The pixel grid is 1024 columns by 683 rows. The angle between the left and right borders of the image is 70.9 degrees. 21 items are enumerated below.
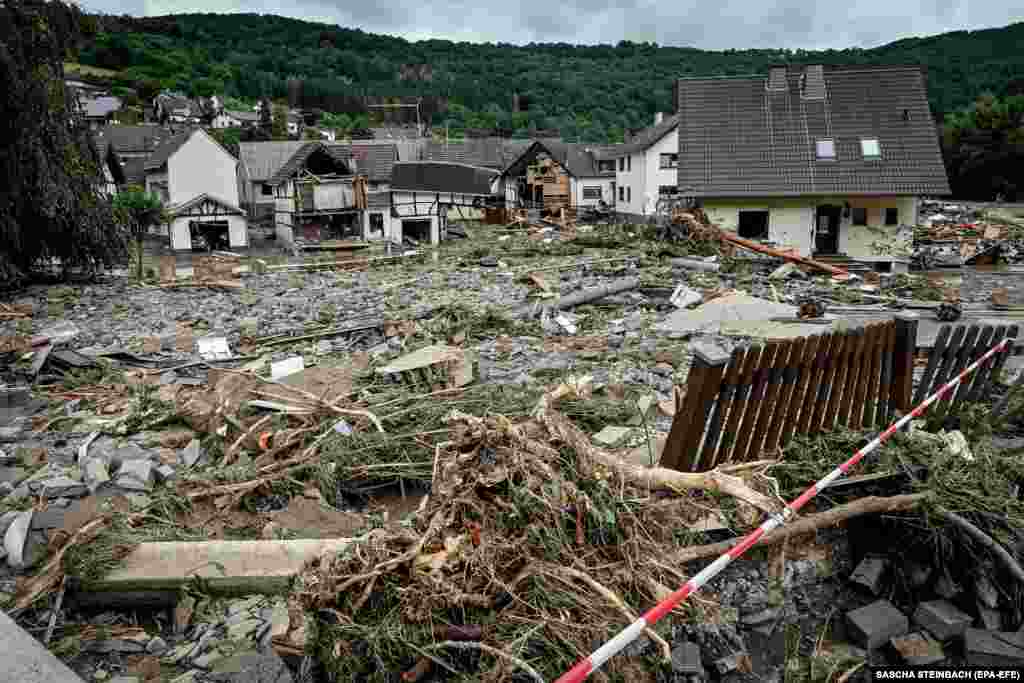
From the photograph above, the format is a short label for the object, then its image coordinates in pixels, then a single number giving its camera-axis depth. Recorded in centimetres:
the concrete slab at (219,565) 441
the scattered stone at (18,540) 472
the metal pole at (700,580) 258
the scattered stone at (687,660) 319
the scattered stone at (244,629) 405
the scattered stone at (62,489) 588
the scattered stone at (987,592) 358
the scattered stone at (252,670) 338
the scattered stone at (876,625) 354
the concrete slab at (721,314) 1172
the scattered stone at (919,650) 338
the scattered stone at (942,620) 352
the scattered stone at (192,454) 663
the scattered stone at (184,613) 418
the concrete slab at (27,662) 316
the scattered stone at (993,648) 333
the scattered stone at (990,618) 353
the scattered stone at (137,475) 601
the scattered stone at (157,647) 398
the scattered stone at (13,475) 630
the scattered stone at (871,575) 384
